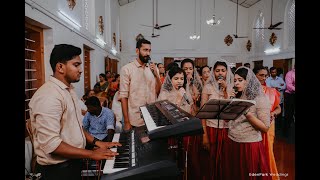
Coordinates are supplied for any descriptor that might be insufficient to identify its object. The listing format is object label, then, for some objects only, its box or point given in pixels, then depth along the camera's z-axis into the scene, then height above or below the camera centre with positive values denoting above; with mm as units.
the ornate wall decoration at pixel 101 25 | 8427 +1883
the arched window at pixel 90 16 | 7038 +1827
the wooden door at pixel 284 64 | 9906 +666
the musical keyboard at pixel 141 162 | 1274 -428
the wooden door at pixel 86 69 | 6949 +352
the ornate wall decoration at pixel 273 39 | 10867 +1798
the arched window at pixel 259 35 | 12477 +2281
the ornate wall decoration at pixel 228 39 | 13992 +2245
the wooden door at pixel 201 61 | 14062 +1098
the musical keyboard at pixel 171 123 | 1417 -250
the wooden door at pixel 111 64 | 9461 +727
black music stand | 1997 -223
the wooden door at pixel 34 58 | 3660 +348
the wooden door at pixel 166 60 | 13938 +1147
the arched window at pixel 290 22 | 9797 +2266
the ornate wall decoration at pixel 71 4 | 5072 +1569
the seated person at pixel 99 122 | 3518 -553
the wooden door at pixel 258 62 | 12638 +932
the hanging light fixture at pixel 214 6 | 13844 +4012
